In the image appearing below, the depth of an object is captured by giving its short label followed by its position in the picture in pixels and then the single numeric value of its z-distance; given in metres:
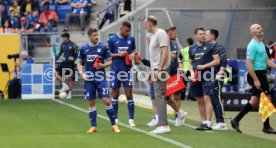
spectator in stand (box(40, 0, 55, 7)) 36.62
